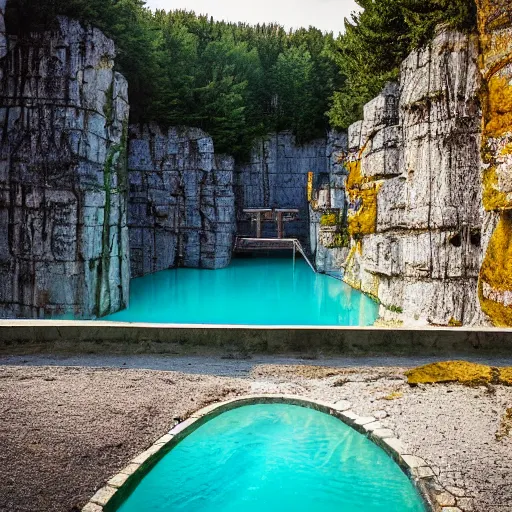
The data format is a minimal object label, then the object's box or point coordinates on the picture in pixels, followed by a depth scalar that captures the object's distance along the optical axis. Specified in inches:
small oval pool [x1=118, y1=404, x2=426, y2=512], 142.3
